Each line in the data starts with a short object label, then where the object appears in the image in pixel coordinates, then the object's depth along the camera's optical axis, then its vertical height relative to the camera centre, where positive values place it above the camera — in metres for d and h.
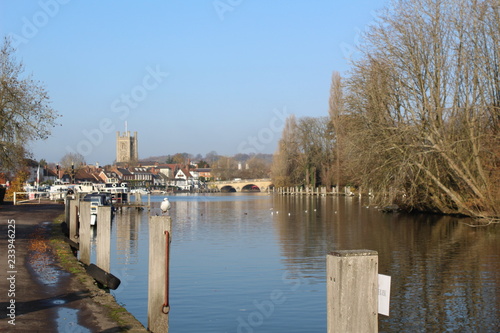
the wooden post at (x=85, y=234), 18.61 -1.33
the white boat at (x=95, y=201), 38.94 -0.79
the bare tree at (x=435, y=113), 35.91 +4.62
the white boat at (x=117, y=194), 67.06 -0.45
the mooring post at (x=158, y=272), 10.12 -1.37
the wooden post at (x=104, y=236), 15.45 -1.17
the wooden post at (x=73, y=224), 23.03 -1.29
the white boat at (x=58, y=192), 63.06 -0.18
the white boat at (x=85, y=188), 67.38 +0.22
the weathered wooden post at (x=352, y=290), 5.37 -0.90
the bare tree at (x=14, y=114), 38.41 +4.84
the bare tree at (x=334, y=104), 91.16 +13.05
